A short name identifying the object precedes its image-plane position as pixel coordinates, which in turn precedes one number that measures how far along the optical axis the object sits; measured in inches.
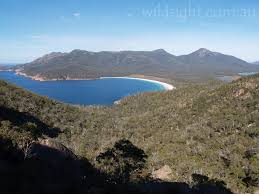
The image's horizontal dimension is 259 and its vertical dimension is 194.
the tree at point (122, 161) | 672.1
